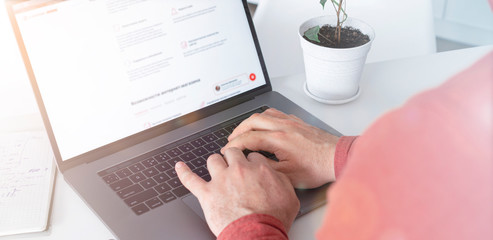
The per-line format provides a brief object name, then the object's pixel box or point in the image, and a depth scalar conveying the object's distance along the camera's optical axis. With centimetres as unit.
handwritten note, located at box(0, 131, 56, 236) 84
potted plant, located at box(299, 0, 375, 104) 107
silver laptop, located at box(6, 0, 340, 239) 89
